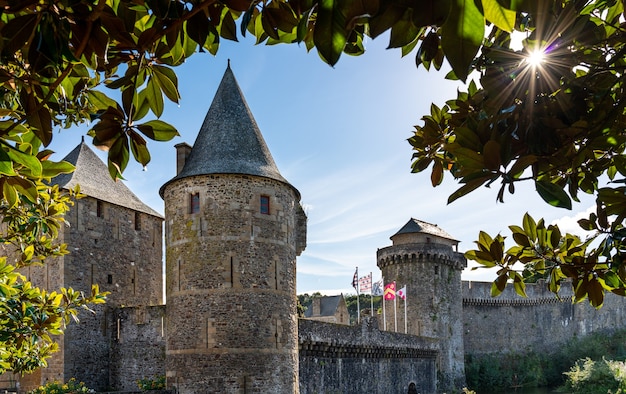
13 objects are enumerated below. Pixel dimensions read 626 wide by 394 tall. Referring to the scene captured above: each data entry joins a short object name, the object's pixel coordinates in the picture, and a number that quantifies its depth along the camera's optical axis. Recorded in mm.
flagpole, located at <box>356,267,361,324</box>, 32969
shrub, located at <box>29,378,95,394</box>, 17922
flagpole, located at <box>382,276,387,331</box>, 37219
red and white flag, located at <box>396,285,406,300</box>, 35344
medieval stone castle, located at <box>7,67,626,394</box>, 17547
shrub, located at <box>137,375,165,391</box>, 18781
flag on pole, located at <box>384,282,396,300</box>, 33562
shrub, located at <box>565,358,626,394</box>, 33656
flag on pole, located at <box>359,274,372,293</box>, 32969
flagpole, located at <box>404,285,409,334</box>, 35556
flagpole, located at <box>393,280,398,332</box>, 36438
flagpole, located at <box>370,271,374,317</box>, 32847
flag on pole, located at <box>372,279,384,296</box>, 35631
